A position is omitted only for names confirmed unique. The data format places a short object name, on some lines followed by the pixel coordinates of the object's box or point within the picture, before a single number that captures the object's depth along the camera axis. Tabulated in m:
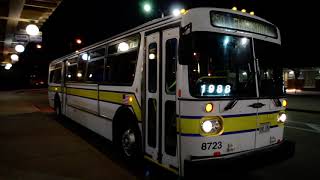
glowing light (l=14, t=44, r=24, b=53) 17.73
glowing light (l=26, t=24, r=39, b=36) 13.21
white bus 4.94
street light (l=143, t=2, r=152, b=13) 15.32
